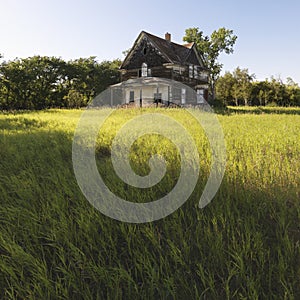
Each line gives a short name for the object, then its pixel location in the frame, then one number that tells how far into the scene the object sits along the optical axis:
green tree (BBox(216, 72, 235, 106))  42.37
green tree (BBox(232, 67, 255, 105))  39.69
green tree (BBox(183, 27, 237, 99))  38.94
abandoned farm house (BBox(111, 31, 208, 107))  26.37
